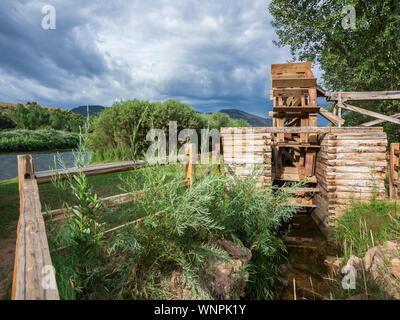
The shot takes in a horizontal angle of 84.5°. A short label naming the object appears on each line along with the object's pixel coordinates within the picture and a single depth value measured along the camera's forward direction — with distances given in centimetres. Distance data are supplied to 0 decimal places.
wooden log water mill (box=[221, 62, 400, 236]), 505
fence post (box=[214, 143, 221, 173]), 732
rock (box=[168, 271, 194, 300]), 205
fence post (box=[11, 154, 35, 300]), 248
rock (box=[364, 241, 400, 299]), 257
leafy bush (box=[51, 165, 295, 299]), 187
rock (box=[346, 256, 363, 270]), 325
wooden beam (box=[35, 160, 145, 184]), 267
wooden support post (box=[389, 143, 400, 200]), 545
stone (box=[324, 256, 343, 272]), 375
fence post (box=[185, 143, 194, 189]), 356
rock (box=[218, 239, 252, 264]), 284
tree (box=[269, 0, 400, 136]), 1016
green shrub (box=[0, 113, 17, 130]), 2786
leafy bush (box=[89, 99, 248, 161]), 1180
